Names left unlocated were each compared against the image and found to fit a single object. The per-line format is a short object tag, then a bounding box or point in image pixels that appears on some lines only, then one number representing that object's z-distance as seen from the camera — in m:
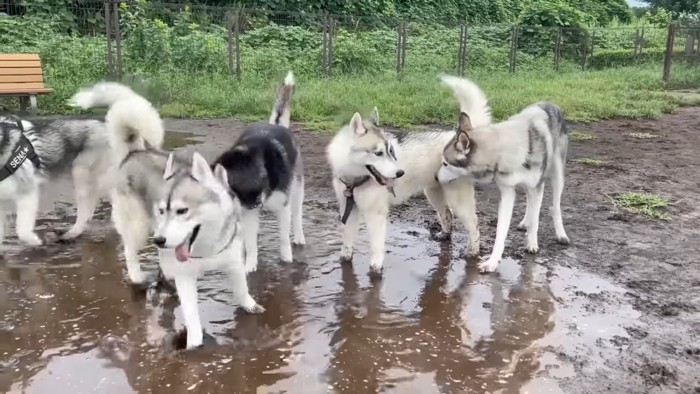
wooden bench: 10.60
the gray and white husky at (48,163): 4.75
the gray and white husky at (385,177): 4.59
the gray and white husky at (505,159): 4.82
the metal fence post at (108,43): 12.34
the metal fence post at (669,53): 17.42
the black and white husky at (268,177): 4.24
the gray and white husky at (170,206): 3.35
